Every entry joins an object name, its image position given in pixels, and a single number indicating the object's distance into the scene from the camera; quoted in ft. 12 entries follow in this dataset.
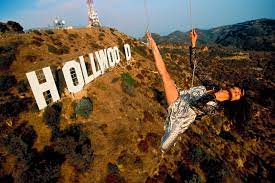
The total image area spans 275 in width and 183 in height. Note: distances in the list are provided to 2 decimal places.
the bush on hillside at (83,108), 121.60
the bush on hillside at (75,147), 99.04
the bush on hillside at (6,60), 147.02
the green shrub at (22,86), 130.95
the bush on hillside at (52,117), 112.06
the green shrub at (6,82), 130.41
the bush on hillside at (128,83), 151.30
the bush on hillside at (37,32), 199.41
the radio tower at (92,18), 268.45
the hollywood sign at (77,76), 107.55
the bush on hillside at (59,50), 179.83
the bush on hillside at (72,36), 222.07
